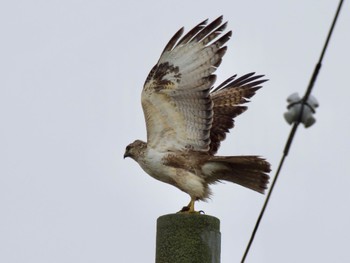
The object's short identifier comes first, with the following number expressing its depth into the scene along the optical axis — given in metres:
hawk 21.86
